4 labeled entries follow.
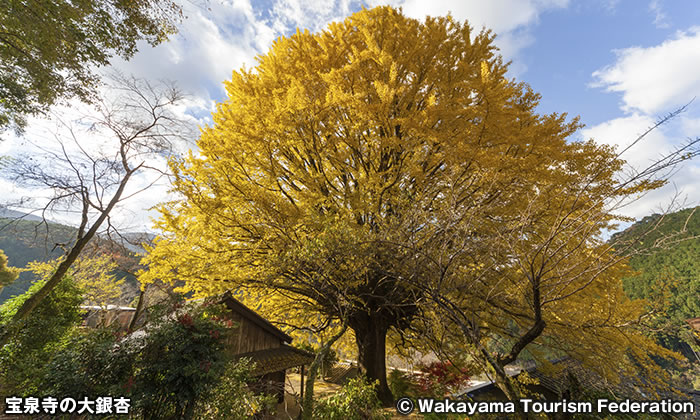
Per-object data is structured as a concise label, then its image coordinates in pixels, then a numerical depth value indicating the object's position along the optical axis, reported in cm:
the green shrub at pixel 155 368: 409
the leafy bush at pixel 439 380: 736
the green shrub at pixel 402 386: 948
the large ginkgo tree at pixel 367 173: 444
